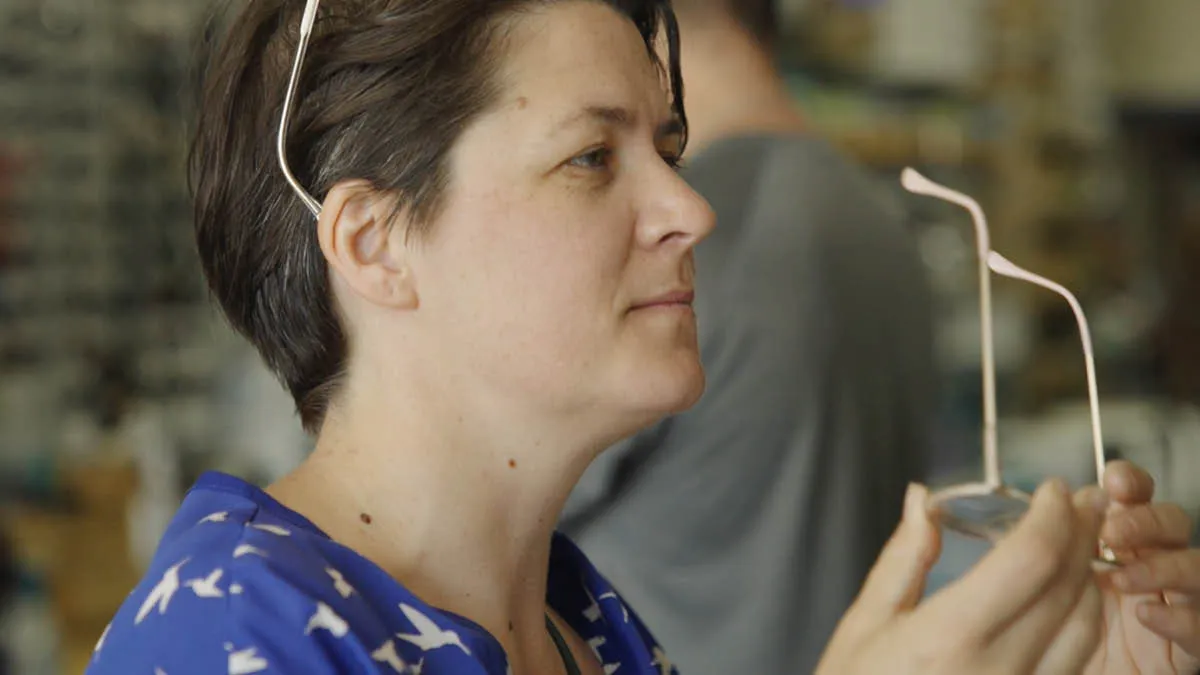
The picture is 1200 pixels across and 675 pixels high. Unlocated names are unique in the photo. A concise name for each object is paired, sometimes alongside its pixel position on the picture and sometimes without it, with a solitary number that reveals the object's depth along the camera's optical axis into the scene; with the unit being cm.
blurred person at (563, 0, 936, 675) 168
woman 139
